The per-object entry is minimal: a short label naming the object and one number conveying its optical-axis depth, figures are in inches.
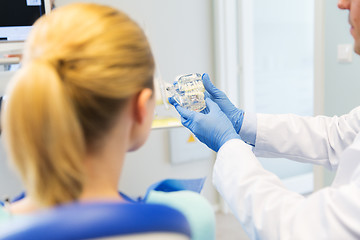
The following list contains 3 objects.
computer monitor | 60.8
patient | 21.6
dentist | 31.7
